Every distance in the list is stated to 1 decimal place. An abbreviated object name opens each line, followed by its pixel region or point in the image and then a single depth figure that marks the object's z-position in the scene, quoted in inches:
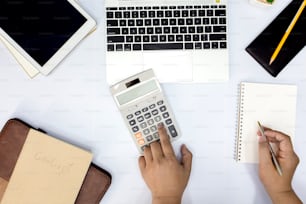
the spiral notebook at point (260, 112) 28.0
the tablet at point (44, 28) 26.7
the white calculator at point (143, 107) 27.3
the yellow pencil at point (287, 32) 28.1
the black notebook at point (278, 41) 28.2
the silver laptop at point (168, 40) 27.6
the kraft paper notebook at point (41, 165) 26.7
